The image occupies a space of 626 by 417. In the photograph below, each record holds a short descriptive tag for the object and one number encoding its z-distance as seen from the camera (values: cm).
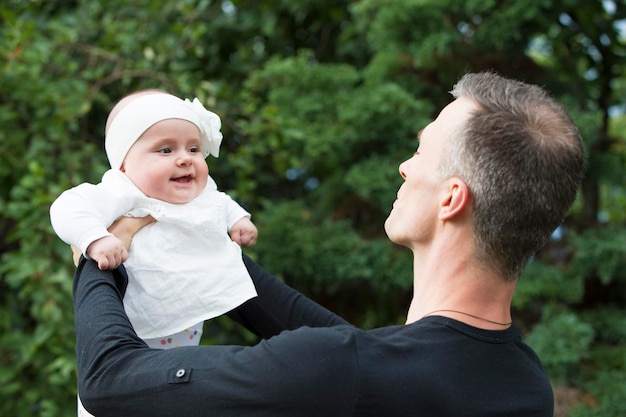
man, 185
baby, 206
